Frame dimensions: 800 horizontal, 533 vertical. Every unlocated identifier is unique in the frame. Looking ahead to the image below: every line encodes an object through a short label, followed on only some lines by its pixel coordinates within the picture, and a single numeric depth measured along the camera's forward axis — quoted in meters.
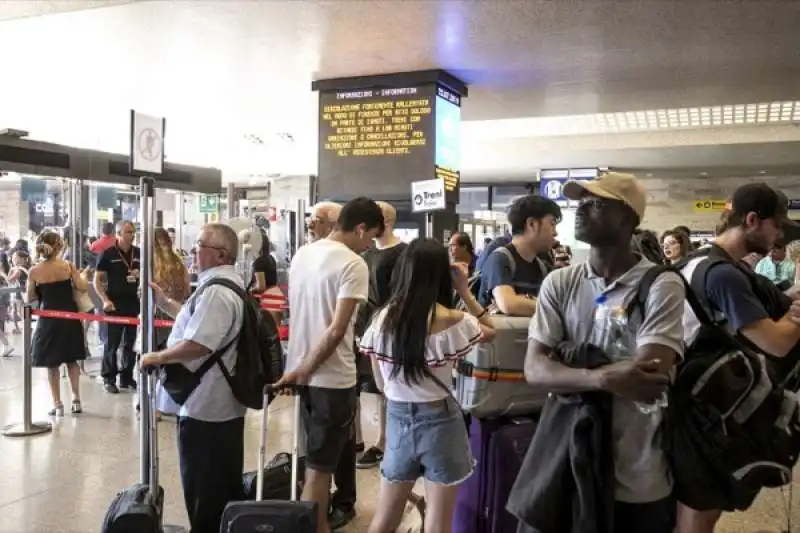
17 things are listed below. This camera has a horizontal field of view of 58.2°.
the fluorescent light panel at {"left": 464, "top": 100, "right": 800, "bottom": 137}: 9.68
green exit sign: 18.33
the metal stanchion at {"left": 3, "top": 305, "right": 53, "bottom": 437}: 5.73
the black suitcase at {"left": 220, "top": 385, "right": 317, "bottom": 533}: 2.81
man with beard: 2.29
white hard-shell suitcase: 3.14
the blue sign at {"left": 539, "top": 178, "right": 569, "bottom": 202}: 14.91
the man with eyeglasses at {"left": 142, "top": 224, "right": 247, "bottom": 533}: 3.17
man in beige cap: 1.81
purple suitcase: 3.11
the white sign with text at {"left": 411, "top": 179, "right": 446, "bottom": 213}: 4.32
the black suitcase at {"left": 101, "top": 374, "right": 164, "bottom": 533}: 3.04
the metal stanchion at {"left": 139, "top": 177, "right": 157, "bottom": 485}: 3.49
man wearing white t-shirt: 3.20
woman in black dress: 6.38
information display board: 7.20
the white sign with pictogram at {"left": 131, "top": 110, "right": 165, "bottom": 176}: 3.44
